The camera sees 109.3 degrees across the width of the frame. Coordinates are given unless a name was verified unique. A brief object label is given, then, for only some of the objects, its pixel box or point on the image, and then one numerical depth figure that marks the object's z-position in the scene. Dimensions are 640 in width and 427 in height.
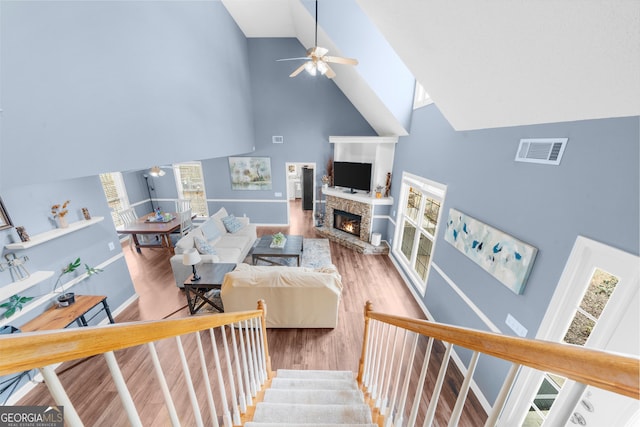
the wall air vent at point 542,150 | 1.79
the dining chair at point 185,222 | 5.76
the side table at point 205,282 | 3.47
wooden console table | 2.48
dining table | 5.11
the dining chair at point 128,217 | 5.74
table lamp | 3.36
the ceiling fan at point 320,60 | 2.96
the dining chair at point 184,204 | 6.94
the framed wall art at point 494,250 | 2.01
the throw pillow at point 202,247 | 4.28
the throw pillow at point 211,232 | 4.93
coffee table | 4.70
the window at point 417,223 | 3.85
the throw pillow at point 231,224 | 5.63
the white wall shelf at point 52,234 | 2.48
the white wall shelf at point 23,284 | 2.27
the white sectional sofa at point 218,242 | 4.17
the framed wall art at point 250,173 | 6.80
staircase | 1.70
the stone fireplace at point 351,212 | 5.78
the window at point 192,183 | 6.89
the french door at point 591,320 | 1.39
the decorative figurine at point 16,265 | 2.44
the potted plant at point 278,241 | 4.98
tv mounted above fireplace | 5.81
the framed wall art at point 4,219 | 2.48
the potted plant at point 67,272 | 2.76
